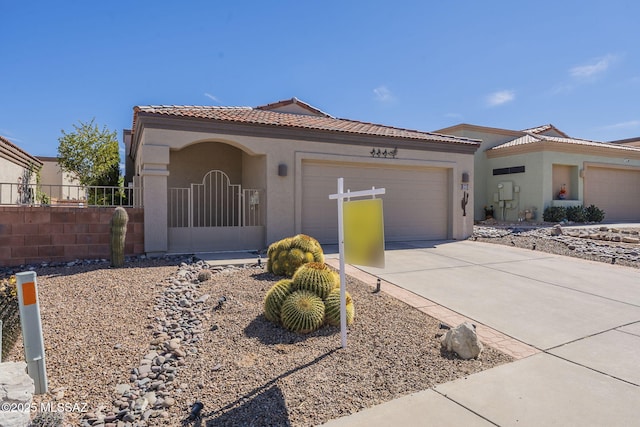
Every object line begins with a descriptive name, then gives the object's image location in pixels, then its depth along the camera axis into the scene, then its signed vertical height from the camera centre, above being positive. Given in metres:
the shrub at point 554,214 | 19.14 -0.32
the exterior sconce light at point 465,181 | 14.03 +1.02
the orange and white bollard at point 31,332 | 3.34 -1.09
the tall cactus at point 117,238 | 8.10 -0.61
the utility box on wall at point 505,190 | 20.84 +1.01
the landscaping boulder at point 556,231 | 14.74 -0.93
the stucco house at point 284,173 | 9.77 +1.20
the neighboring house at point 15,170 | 13.25 +1.62
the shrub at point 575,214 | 19.59 -0.34
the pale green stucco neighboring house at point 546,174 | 19.86 +1.91
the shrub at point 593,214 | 20.25 -0.35
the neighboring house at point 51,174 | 28.40 +2.83
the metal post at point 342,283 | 4.18 -0.83
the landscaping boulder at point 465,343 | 4.02 -1.46
